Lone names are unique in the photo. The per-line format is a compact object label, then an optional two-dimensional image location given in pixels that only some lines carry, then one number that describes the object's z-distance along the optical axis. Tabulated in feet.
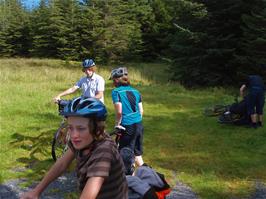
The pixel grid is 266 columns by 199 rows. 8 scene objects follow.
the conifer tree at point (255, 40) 44.16
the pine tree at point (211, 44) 48.35
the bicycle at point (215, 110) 27.77
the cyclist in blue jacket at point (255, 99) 24.40
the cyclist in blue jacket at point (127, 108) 13.81
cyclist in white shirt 17.48
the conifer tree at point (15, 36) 107.79
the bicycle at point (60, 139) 17.74
